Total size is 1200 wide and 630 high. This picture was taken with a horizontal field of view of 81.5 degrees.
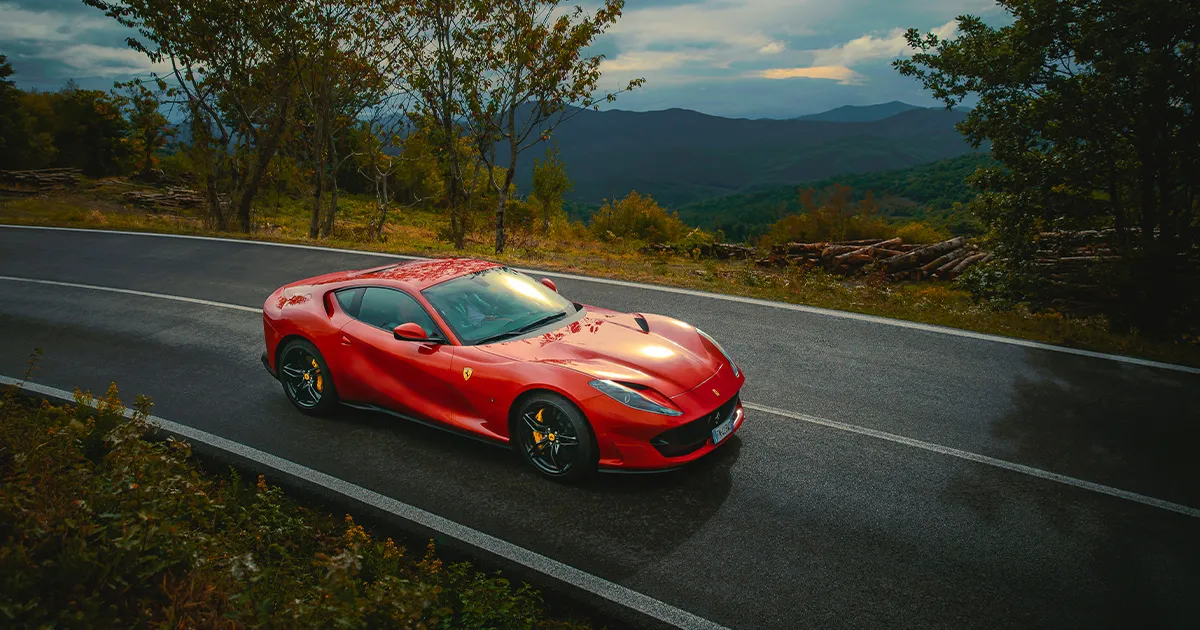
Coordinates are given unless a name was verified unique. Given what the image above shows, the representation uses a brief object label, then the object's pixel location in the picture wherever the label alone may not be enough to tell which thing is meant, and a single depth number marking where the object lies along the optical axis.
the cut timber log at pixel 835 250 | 22.81
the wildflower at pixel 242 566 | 3.15
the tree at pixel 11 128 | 47.44
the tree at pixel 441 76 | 20.52
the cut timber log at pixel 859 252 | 22.05
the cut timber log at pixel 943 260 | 20.17
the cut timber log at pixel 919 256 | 20.85
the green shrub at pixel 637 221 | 62.19
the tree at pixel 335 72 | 21.91
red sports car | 4.98
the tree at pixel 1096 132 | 9.02
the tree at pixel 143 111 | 23.34
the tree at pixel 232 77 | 21.48
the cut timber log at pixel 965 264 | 19.48
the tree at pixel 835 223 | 34.09
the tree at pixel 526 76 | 18.89
